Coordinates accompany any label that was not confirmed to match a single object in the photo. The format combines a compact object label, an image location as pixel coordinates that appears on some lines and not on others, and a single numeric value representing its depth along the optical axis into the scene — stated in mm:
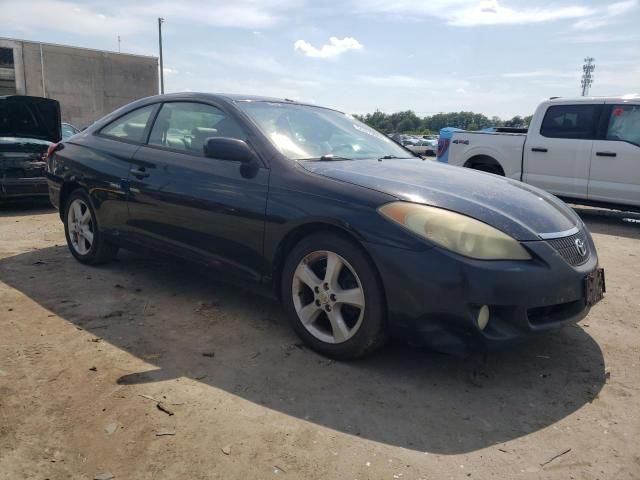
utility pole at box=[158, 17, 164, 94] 42812
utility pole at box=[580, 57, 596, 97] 68750
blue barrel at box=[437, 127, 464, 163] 10258
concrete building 37531
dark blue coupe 2643
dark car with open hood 7285
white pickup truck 7723
